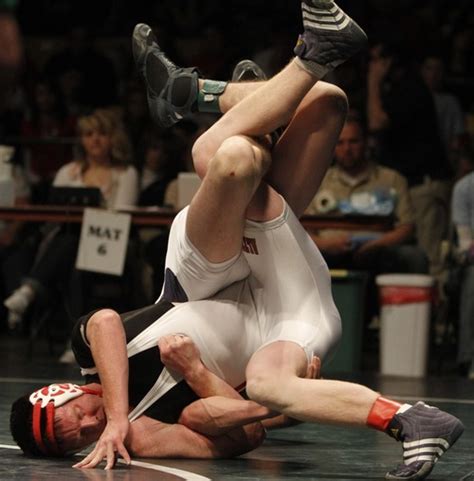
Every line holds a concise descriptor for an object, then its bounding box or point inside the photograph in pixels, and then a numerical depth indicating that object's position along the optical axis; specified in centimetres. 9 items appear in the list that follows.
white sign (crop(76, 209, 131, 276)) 1552
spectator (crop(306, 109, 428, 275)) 1555
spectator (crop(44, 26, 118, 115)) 2095
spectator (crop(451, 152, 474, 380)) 1500
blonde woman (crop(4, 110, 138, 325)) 1598
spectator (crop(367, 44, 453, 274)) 1800
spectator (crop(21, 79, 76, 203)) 1972
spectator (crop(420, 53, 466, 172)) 1848
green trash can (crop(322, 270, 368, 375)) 1513
